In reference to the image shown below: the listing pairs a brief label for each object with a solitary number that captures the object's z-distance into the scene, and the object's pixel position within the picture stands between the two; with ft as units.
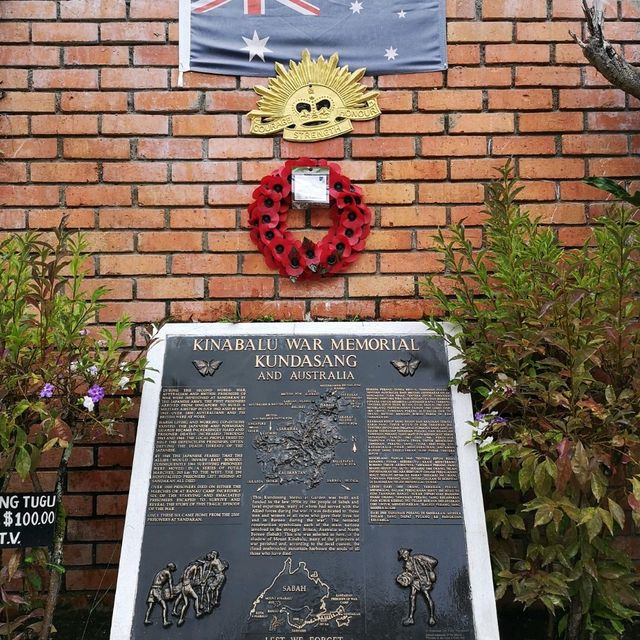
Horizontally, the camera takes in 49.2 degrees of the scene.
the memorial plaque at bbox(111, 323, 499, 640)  8.25
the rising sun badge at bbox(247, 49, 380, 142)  11.28
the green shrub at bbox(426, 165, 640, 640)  8.15
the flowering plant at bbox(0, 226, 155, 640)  8.38
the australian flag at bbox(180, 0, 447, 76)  11.36
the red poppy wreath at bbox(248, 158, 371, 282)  11.01
